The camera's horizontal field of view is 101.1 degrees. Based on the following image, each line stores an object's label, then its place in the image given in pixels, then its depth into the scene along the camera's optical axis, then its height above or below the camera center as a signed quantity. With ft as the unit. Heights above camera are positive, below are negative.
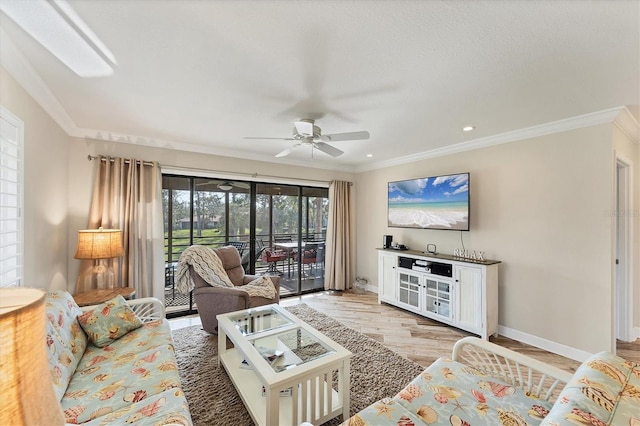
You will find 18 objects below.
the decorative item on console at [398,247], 13.82 -1.74
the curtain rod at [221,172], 10.22 +2.06
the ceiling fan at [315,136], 7.75 +2.44
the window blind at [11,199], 5.56 +0.33
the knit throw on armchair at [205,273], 10.05 -2.31
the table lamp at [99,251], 8.58 -1.24
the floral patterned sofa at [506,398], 3.04 -3.15
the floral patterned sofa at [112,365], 4.30 -3.19
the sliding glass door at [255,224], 12.40 -0.55
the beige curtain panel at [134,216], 10.21 -0.08
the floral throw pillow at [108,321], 6.44 -2.75
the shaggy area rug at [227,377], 6.23 -4.64
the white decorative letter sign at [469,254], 10.94 -1.74
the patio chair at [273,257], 14.79 -2.50
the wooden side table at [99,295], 8.14 -2.68
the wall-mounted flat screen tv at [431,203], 11.18 +0.53
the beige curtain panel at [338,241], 16.30 -1.71
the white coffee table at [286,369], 5.29 -3.41
